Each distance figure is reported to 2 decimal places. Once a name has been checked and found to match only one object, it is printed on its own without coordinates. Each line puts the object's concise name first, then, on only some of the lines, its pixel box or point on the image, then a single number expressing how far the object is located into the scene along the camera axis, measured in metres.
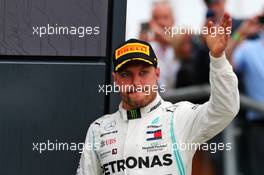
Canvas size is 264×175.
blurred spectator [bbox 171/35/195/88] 13.42
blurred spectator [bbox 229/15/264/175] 13.02
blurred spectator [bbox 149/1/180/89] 13.34
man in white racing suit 8.39
